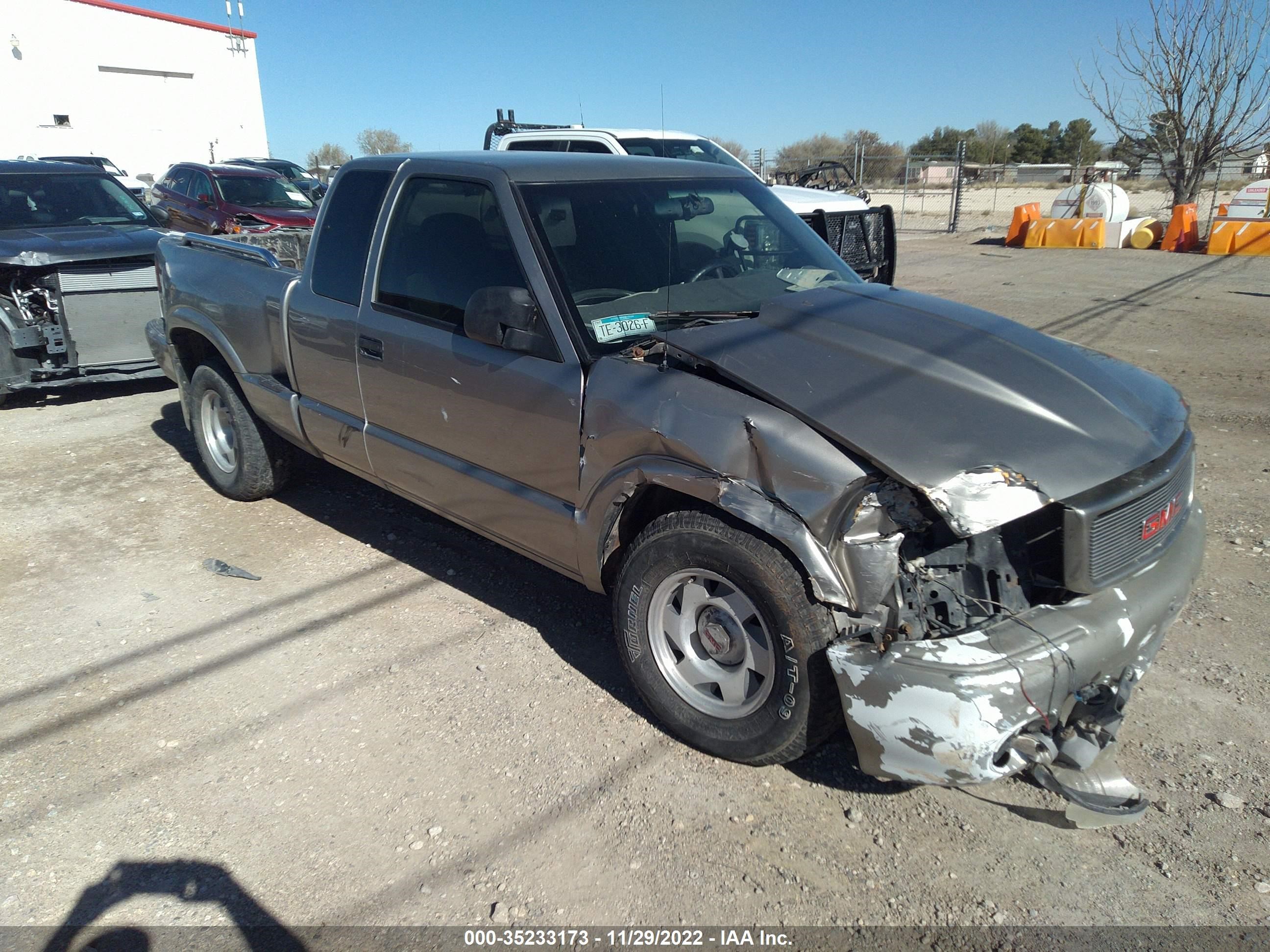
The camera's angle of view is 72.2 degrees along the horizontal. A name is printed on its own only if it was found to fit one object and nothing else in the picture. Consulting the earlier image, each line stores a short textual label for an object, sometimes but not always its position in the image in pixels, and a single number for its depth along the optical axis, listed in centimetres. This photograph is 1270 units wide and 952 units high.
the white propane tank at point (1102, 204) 1909
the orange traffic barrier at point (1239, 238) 1650
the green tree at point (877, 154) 2929
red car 1387
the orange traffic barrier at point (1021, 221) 1966
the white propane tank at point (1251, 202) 1747
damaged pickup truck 247
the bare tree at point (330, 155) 5831
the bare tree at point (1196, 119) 2211
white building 3475
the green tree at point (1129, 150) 2467
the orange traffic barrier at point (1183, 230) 1727
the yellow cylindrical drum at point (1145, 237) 1811
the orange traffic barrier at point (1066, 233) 1845
